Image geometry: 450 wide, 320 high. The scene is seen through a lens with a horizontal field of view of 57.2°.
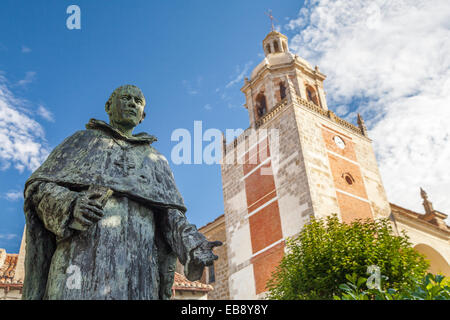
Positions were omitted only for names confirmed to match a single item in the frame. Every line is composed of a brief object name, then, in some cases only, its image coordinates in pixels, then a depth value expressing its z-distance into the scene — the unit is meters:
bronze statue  2.16
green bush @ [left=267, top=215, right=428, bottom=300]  12.13
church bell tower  18.66
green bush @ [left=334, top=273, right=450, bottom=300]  4.69
